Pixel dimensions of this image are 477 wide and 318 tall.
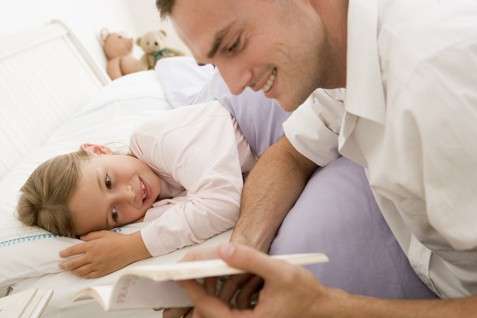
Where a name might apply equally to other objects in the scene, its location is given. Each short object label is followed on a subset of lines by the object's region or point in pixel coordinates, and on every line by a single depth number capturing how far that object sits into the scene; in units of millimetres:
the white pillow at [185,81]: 1588
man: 511
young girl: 958
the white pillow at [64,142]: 973
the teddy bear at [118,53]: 2711
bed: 970
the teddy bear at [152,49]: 2973
